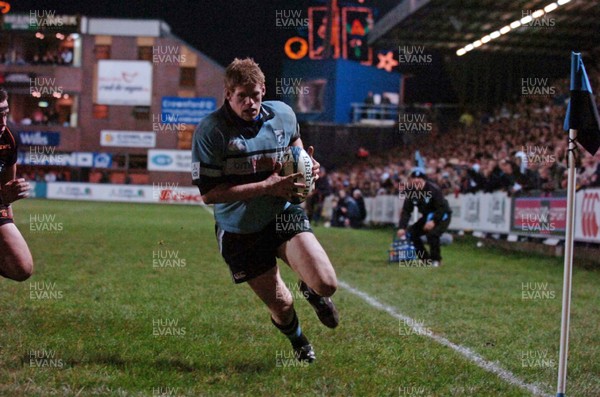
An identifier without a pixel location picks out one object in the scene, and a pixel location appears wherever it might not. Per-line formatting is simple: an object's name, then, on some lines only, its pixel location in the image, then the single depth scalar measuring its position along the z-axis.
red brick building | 55.78
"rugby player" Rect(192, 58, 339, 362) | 5.52
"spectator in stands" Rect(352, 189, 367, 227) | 29.93
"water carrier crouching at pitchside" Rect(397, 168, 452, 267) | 14.48
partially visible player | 6.32
